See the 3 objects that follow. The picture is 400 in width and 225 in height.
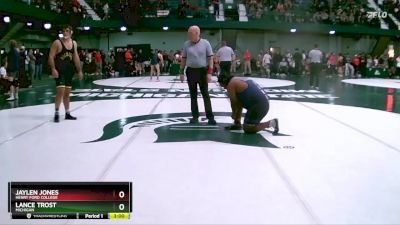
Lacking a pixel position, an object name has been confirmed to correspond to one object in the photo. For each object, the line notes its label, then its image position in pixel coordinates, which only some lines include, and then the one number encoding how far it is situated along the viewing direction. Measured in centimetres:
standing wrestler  707
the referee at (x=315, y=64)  1477
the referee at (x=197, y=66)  693
